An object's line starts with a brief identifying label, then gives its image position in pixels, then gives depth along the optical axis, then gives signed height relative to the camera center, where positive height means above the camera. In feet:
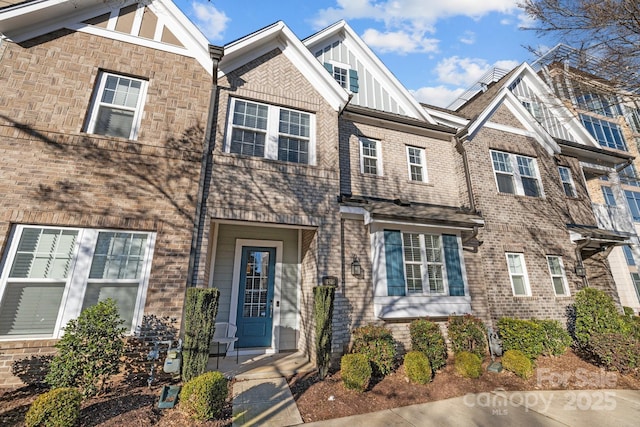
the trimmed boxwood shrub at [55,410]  10.90 -4.57
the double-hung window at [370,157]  29.01 +14.29
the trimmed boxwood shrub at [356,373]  16.51 -4.62
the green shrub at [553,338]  23.70 -3.71
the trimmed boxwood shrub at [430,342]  20.47 -3.49
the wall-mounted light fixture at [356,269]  22.98 +2.09
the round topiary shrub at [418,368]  18.08 -4.77
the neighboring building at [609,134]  22.38 +18.40
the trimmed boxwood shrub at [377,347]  18.95 -3.58
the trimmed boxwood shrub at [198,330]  15.94 -2.02
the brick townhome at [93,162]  16.80 +8.97
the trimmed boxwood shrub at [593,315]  23.48 -1.74
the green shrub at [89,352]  13.96 -2.93
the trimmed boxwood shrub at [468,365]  19.21 -4.86
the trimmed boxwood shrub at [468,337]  22.15 -3.33
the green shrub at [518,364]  19.49 -4.88
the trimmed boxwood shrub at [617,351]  20.25 -4.13
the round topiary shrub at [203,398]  12.81 -4.75
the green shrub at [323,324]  18.35 -1.96
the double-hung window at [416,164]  30.83 +14.40
